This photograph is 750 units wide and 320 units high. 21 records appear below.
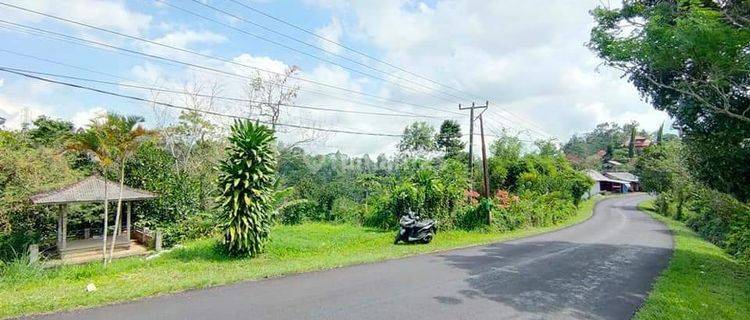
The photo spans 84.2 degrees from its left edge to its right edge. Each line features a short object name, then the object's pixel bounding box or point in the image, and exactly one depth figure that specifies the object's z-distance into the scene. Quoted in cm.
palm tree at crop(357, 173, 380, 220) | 2095
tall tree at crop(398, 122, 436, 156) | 4038
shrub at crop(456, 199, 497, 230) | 1817
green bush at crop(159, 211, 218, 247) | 1692
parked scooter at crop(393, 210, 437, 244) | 1366
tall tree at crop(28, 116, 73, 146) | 2088
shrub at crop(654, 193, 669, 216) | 3700
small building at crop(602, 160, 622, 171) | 7707
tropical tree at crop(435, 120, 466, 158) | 3775
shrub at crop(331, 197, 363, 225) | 2060
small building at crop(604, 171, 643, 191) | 6811
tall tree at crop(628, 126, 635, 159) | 7562
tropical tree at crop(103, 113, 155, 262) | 1055
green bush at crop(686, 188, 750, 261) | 1347
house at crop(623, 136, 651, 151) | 8306
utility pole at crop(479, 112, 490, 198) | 2086
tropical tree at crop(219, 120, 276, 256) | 1039
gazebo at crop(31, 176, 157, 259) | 1514
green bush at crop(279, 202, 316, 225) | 2161
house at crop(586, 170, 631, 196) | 6387
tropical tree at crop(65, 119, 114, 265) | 1044
